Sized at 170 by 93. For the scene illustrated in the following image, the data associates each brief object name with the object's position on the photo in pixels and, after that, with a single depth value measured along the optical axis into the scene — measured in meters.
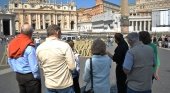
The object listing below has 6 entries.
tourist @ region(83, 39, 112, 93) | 1.71
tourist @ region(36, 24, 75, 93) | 1.62
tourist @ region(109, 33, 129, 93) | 2.30
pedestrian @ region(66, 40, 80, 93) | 2.37
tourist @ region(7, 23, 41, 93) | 1.85
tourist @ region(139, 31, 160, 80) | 2.10
